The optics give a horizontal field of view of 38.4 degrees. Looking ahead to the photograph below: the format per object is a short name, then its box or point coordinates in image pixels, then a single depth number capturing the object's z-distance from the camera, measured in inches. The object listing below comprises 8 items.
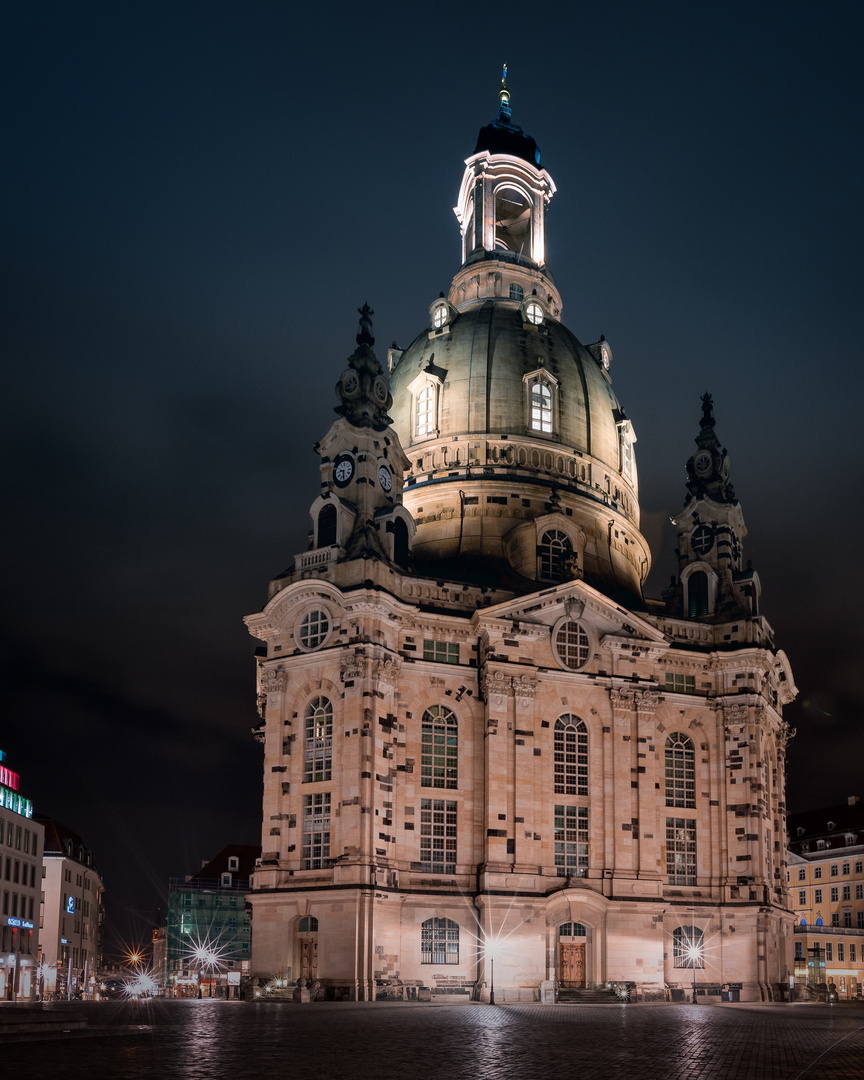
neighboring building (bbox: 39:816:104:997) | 4436.5
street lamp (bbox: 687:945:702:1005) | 2800.2
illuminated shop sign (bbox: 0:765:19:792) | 3245.6
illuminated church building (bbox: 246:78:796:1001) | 2559.1
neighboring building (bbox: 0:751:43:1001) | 3137.3
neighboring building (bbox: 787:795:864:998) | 4192.9
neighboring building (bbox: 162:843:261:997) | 4628.4
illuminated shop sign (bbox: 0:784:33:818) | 3228.3
